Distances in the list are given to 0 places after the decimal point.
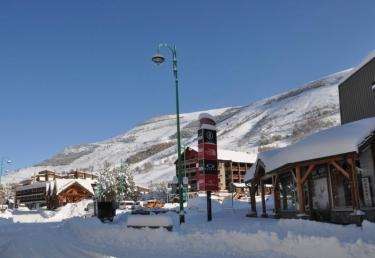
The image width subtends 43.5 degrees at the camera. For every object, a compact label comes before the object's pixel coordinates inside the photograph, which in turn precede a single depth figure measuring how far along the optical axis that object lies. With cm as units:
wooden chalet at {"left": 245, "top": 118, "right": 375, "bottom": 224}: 1991
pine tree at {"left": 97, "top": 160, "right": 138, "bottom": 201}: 8144
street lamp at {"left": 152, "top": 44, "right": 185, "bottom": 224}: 2191
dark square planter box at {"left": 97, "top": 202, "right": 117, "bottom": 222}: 2864
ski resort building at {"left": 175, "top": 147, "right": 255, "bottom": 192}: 10162
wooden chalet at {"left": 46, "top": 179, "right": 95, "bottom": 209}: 10553
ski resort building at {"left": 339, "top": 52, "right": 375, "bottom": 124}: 2761
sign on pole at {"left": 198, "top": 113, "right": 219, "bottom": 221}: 2444
